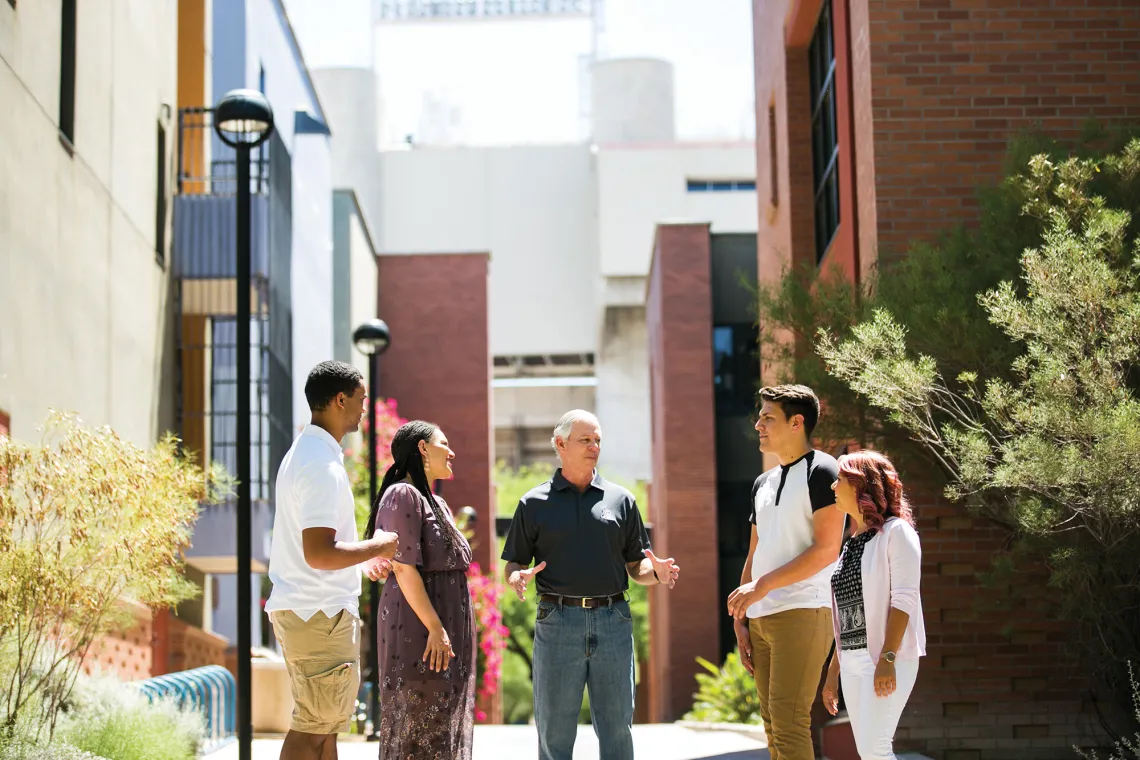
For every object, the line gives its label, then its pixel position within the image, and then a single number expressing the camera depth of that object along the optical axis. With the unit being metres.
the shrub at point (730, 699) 19.42
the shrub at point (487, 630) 26.69
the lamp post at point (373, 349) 17.70
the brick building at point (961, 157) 10.04
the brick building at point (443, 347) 34.09
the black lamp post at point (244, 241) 9.62
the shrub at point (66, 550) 8.58
